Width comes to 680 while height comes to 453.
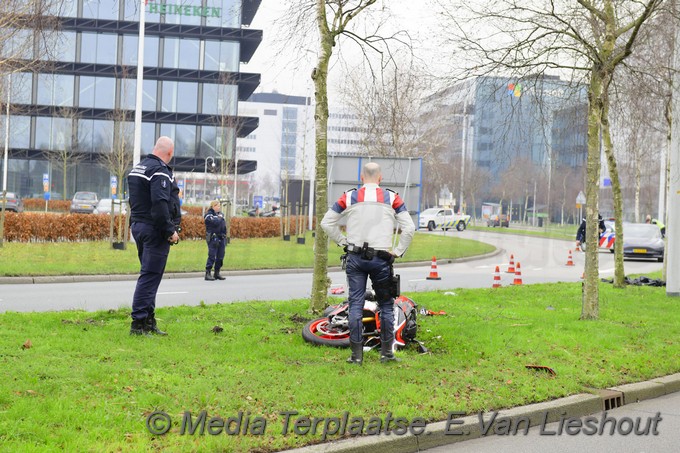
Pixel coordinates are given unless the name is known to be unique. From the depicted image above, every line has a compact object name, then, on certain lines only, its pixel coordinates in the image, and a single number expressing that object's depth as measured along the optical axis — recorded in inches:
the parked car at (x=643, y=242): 1243.2
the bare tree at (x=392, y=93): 458.0
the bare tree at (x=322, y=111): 391.9
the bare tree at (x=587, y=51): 434.3
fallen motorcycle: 321.7
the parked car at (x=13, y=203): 1872.5
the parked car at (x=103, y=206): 1828.2
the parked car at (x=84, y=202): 1914.4
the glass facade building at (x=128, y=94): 2320.4
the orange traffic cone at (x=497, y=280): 665.8
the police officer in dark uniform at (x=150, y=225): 315.9
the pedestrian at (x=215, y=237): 702.5
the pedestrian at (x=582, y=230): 850.1
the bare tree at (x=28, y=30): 449.4
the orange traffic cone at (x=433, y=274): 786.2
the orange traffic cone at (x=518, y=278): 731.7
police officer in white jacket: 287.0
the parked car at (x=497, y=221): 3243.1
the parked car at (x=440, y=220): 2479.1
